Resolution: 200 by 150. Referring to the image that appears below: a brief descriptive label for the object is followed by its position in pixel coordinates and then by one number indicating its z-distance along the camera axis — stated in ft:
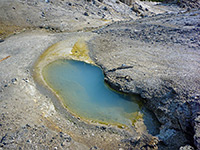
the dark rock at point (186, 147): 24.44
